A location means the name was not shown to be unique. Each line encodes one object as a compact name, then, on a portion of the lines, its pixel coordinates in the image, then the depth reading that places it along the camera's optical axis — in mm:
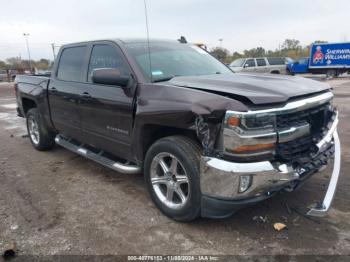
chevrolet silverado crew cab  2580
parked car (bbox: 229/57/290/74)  19944
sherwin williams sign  24297
